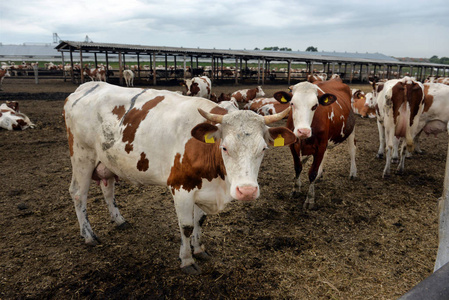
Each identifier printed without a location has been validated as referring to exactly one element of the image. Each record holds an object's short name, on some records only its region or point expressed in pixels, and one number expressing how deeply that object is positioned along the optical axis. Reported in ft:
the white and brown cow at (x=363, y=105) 42.70
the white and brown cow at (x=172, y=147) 8.23
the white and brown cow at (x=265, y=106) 39.04
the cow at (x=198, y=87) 48.39
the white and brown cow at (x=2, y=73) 64.08
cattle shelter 76.39
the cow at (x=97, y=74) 80.89
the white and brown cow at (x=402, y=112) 19.22
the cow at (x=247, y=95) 51.62
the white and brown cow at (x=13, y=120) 29.81
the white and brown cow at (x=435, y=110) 21.84
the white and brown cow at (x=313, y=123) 14.25
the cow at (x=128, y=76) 74.46
